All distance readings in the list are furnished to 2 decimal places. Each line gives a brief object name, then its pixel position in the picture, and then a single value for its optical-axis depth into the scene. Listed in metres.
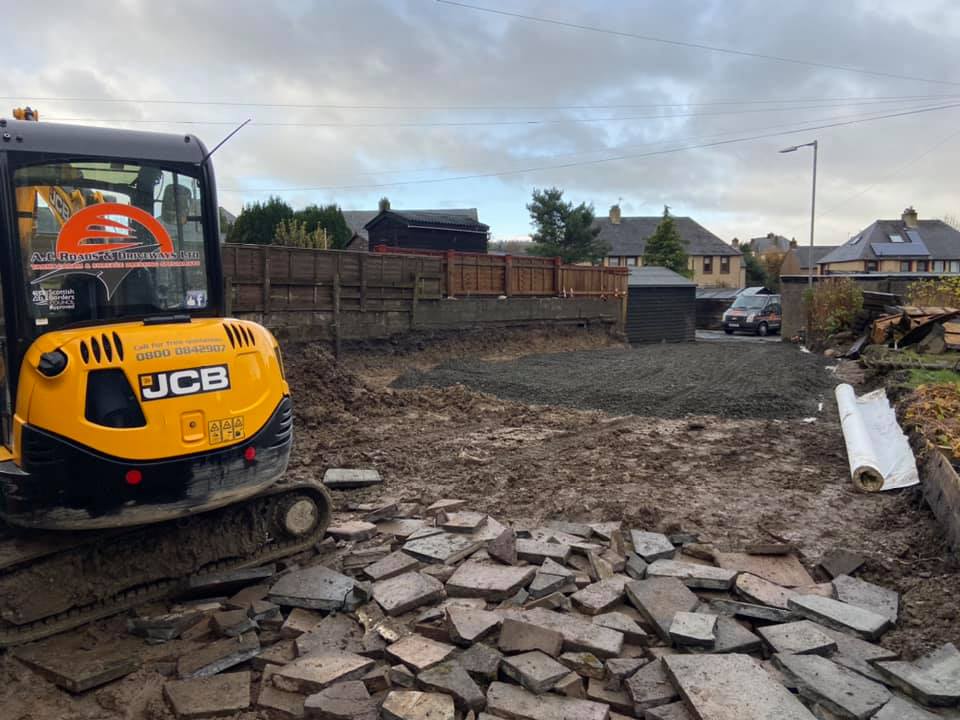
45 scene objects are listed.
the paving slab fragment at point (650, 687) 3.34
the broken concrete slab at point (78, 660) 3.65
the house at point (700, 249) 66.06
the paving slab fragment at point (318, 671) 3.54
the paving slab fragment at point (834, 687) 3.30
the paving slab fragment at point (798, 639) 3.80
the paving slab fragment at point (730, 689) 3.19
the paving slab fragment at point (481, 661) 3.57
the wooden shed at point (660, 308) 26.44
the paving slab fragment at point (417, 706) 3.23
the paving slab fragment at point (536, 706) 3.26
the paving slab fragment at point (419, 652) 3.63
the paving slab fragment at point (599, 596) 4.32
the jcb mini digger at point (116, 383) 3.93
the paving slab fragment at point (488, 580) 4.49
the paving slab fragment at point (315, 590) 4.45
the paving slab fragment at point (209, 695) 3.41
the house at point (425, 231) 30.81
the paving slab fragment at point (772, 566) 4.95
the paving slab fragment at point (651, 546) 5.25
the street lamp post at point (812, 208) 26.21
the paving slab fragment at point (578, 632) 3.78
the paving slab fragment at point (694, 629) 3.81
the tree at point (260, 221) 32.12
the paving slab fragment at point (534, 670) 3.44
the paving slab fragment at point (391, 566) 4.77
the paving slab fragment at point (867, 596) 4.43
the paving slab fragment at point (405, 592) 4.33
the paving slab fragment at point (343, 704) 3.33
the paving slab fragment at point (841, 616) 4.09
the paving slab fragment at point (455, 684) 3.34
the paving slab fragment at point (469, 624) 3.87
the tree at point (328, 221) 32.68
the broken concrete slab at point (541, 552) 5.08
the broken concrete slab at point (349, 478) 7.07
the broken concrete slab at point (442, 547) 5.14
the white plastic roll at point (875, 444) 6.89
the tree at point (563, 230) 46.28
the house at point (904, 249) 55.34
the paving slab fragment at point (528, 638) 3.75
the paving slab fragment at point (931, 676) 3.36
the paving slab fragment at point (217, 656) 3.75
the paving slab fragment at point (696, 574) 4.68
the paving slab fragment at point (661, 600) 4.11
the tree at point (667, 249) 53.50
